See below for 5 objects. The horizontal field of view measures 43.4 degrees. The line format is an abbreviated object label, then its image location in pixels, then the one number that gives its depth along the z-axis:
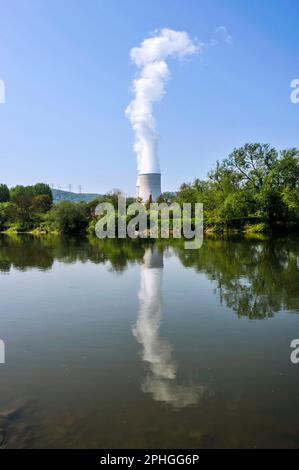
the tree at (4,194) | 107.75
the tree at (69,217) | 59.44
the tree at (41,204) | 77.12
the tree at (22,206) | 74.44
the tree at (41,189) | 108.55
